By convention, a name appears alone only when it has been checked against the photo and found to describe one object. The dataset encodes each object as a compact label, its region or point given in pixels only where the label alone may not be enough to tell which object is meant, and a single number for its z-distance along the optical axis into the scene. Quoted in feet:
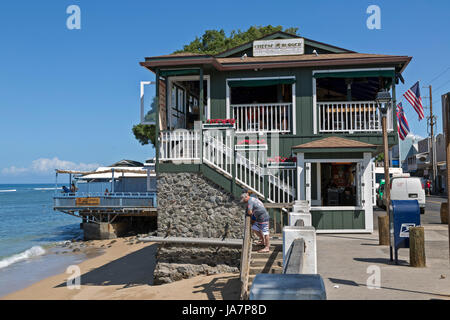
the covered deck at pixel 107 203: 83.15
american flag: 83.05
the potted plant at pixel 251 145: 43.48
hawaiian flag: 80.13
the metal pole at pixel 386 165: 34.44
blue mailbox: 25.58
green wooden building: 41.98
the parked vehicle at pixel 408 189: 68.08
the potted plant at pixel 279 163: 43.80
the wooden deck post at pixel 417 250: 24.25
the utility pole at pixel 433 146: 143.02
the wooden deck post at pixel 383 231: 33.30
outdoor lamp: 34.75
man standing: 30.83
